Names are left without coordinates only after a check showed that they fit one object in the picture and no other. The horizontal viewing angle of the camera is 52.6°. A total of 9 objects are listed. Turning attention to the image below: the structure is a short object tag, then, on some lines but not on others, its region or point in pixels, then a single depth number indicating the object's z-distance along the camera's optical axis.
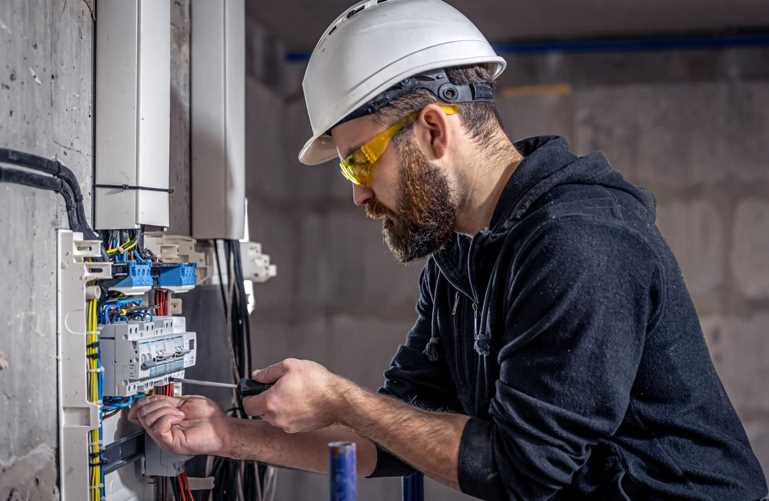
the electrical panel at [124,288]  1.30
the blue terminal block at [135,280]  1.37
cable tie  1.41
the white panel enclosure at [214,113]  1.79
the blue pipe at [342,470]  0.96
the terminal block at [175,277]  1.52
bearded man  1.09
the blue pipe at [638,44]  3.17
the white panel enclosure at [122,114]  1.41
